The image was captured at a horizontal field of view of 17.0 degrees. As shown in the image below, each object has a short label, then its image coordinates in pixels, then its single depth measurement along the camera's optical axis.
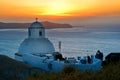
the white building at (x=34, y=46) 37.65
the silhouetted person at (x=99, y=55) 27.31
